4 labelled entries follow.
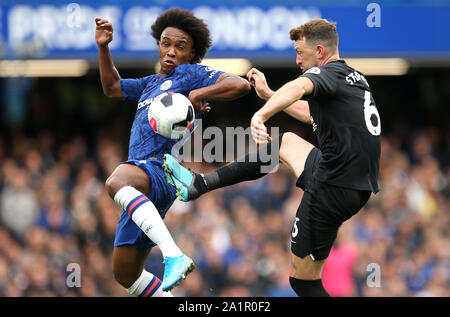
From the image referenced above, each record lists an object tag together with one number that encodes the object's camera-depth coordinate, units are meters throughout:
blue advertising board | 25.78
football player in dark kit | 11.45
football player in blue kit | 11.70
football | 11.93
